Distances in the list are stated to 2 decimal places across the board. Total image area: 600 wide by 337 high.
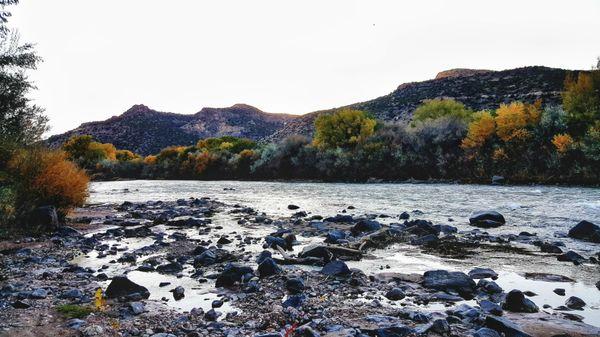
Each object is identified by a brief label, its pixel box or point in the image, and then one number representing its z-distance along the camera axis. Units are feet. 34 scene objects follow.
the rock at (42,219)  38.40
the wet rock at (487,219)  38.91
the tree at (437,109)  182.76
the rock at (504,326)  13.29
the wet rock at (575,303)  16.22
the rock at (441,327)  13.79
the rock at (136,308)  16.34
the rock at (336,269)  21.40
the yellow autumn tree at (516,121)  104.01
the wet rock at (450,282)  18.52
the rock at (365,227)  36.19
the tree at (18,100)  48.24
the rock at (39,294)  17.97
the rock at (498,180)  96.22
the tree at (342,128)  157.28
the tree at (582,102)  95.09
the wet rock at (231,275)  20.39
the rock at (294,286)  18.83
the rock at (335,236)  31.71
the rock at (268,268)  21.52
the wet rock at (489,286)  18.38
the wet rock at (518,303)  15.86
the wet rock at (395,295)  17.75
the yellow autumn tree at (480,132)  108.88
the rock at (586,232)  30.50
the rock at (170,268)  23.44
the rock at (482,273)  21.06
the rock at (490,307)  15.61
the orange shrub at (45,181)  39.68
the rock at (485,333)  13.21
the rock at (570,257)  24.23
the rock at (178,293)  18.51
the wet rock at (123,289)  18.53
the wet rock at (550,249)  26.73
